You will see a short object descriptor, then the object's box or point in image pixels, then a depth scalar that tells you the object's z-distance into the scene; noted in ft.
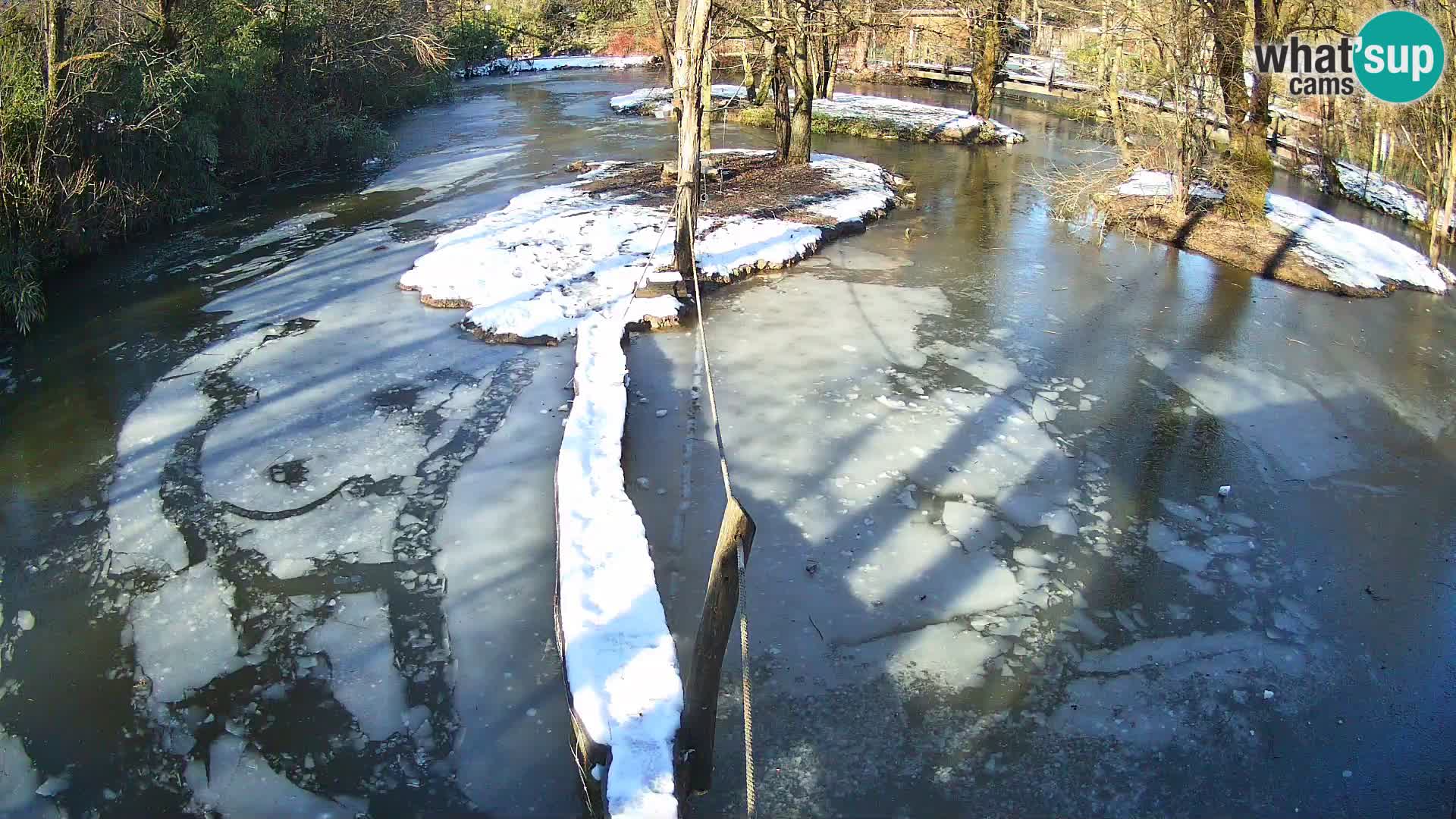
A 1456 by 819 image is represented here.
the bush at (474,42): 108.47
